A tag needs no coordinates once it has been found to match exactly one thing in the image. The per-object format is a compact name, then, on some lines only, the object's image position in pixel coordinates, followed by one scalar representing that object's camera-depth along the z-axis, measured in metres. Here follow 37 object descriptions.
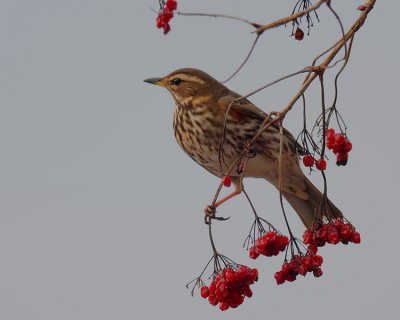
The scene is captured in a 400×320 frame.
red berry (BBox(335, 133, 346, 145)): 6.11
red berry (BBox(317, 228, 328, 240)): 5.73
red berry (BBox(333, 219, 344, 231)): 5.79
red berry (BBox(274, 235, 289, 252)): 5.54
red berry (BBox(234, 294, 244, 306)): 5.71
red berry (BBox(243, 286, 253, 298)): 5.69
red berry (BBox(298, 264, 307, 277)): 5.51
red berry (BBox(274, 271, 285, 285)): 5.59
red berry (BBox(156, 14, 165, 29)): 5.40
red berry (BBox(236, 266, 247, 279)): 5.56
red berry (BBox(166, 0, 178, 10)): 5.46
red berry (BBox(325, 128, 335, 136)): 6.30
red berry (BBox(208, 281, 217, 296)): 5.68
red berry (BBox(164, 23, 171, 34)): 5.36
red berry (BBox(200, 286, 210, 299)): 5.82
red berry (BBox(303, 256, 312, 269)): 5.50
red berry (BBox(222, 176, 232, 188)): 5.99
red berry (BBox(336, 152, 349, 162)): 6.17
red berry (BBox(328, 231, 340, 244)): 5.66
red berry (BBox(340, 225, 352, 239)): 5.73
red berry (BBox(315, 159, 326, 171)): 5.51
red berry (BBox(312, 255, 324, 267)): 5.55
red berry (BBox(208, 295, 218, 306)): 5.69
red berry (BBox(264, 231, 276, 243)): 5.55
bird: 8.23
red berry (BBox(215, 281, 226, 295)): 5.56
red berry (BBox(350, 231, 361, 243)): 5.80
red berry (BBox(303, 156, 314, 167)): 5.94
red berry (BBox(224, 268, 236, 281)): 5.52
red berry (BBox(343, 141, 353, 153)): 6.11
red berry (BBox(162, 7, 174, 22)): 5.38
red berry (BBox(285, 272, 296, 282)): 5.61
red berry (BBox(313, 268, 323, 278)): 5.59
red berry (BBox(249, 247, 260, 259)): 5.74
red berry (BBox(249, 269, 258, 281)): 5.63
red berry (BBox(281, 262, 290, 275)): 5.61
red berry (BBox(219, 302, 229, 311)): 5.76
